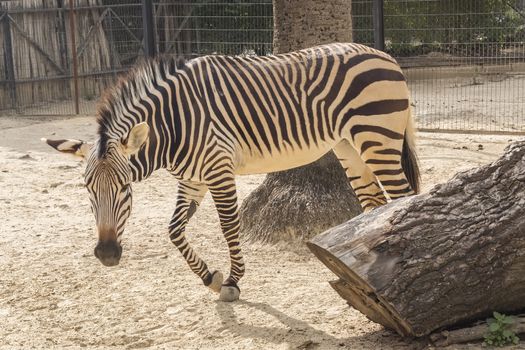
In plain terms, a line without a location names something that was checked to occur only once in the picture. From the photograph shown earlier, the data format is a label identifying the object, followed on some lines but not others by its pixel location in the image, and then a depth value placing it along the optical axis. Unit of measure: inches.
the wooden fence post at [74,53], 564.7
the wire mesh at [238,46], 466.3
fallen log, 161.5
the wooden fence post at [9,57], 598.2
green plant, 159.2
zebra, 221.8
